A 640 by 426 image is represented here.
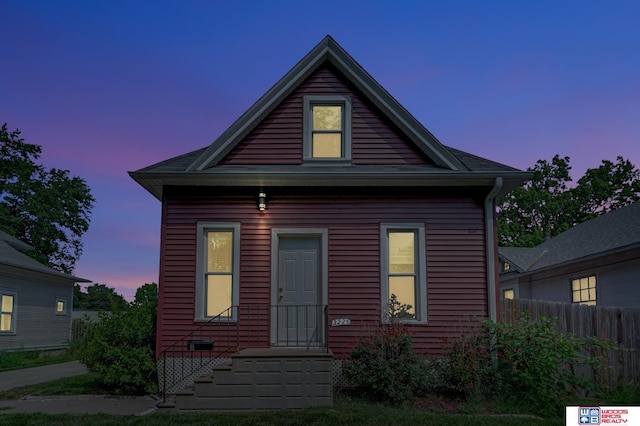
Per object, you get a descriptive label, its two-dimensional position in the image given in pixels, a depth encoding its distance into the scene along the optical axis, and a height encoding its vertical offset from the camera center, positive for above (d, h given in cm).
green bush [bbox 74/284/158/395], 930 -121
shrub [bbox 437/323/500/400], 855 -135
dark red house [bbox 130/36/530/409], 949 +75
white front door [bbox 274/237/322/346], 965 -12
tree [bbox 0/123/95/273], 2816 +431
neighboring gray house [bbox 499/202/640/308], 1330 +69
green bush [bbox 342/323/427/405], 815 -127
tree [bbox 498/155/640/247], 3616 +623
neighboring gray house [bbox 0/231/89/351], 1728 -68
